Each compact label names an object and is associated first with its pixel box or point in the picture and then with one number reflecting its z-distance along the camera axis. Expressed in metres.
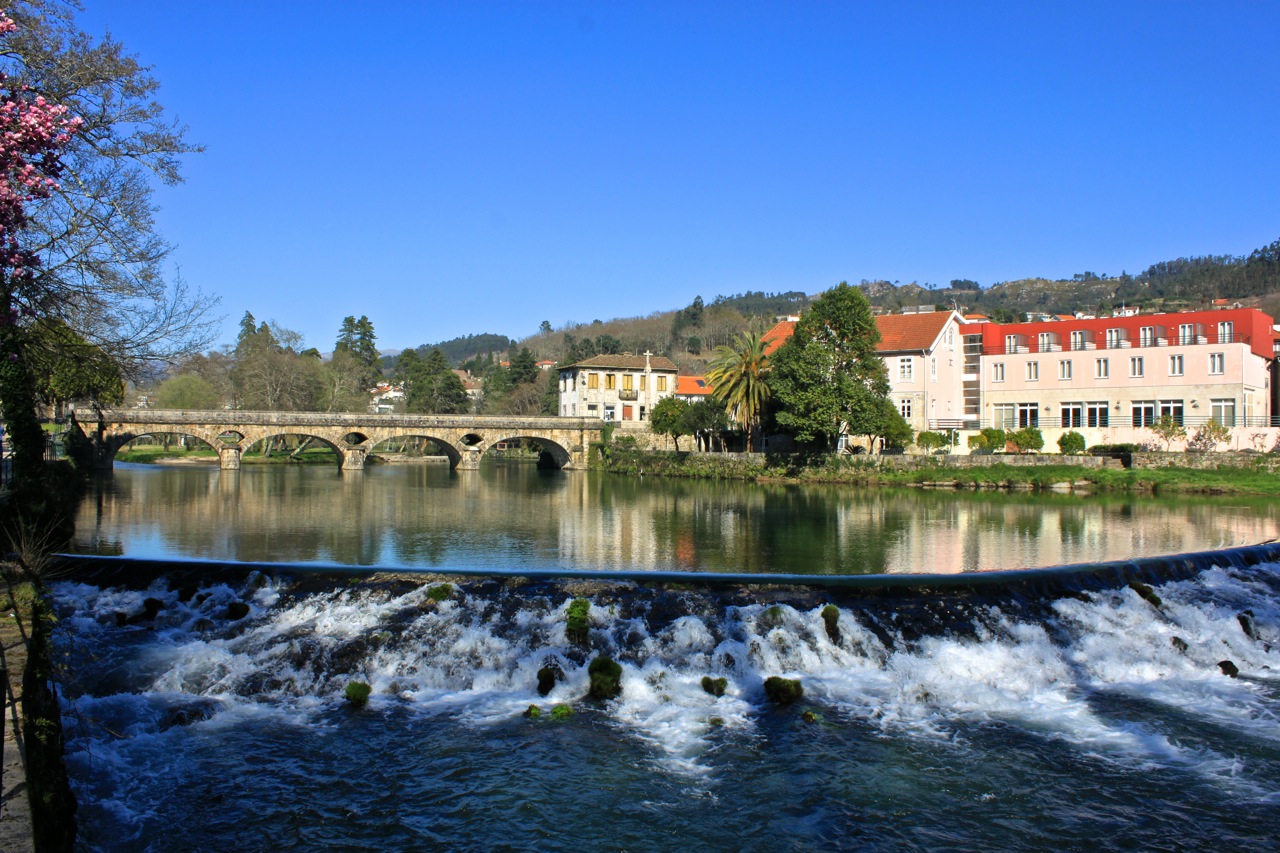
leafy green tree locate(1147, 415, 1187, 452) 47.06
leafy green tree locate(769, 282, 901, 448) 47.34
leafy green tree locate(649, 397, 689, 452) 61.66
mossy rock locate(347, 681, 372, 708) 12.52
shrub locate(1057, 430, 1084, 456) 48.62
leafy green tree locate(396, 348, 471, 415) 98.25
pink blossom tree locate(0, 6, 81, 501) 9.55
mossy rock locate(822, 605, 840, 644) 14.52
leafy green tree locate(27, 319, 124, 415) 14.35
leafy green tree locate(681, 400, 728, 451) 59.45
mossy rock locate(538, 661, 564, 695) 13.10
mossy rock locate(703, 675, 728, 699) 12.98
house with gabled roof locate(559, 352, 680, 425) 74.50
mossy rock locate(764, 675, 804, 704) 12.66
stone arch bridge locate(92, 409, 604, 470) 54.78
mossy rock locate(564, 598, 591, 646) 14.18
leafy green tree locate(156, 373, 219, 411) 77.12
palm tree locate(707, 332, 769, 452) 54.47
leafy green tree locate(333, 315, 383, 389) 104.69
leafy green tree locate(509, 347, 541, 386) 105.94
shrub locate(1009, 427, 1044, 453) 50.00
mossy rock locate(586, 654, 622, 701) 12.86
